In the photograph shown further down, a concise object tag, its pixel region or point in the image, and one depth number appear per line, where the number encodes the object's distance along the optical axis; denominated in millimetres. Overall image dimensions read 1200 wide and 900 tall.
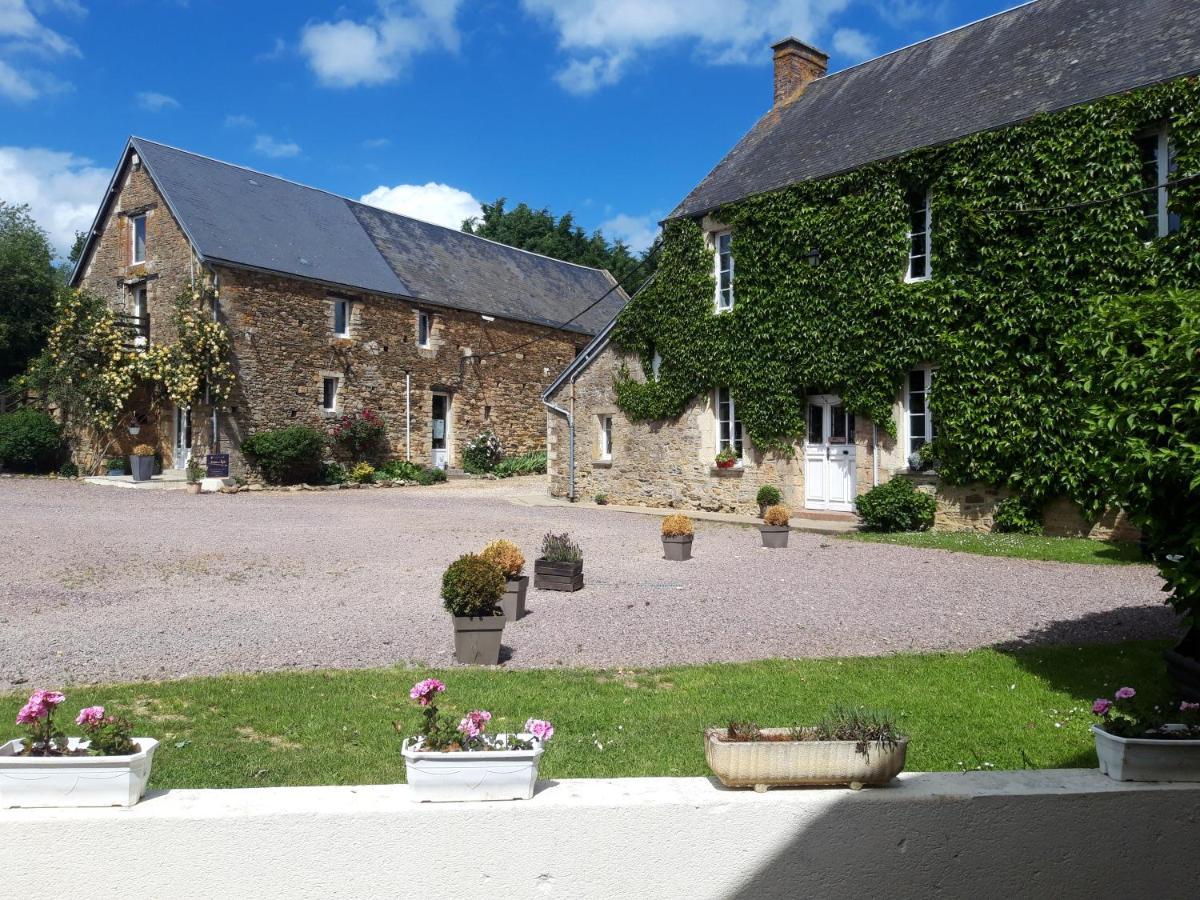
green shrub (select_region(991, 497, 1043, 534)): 14289
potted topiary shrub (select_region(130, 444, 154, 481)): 22891
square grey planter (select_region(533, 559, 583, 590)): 10133
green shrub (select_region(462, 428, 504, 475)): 29984
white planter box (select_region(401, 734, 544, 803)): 3092
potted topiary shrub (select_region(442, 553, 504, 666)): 7180
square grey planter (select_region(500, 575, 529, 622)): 8664
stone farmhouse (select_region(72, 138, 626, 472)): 23969
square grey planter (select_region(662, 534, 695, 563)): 12414
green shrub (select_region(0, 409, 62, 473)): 24391
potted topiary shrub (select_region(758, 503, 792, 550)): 13719
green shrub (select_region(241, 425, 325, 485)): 23469
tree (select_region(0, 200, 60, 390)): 30156
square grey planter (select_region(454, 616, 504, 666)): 7176
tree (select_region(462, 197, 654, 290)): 52281
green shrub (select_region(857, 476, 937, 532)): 15234
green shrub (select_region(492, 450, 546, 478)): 29812
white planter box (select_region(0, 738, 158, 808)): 2977
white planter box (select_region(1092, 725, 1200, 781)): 3285
